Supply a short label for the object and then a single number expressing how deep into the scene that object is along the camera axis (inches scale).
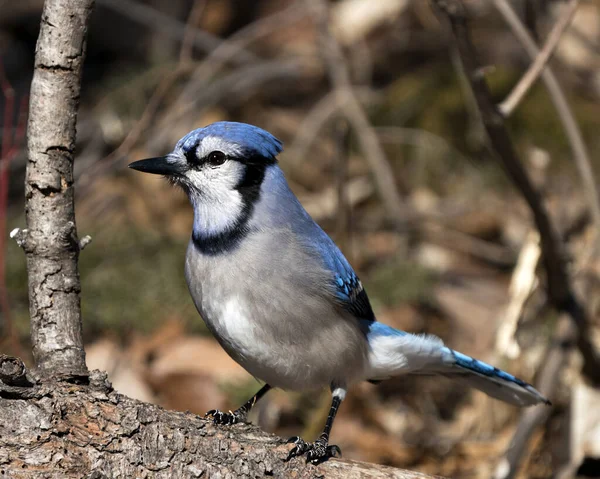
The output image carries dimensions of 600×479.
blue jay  209.3
